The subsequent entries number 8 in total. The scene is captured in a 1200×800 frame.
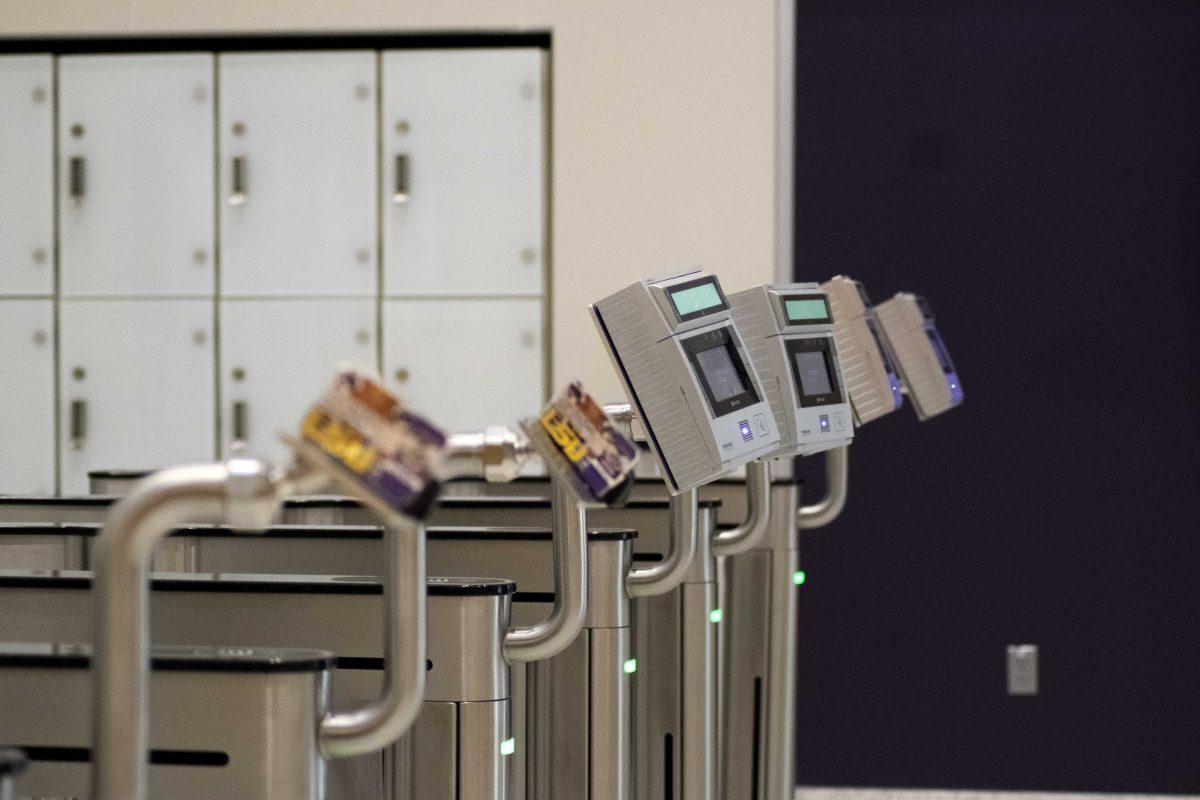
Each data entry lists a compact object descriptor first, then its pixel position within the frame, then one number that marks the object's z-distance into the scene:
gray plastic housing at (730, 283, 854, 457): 5.29
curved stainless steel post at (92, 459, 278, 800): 2.29
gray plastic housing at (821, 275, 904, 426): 6.69
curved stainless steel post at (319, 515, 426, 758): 3.01
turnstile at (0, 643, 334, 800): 3.05
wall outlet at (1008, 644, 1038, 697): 10.12
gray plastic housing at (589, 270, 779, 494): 4.39
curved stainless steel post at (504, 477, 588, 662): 4.05
